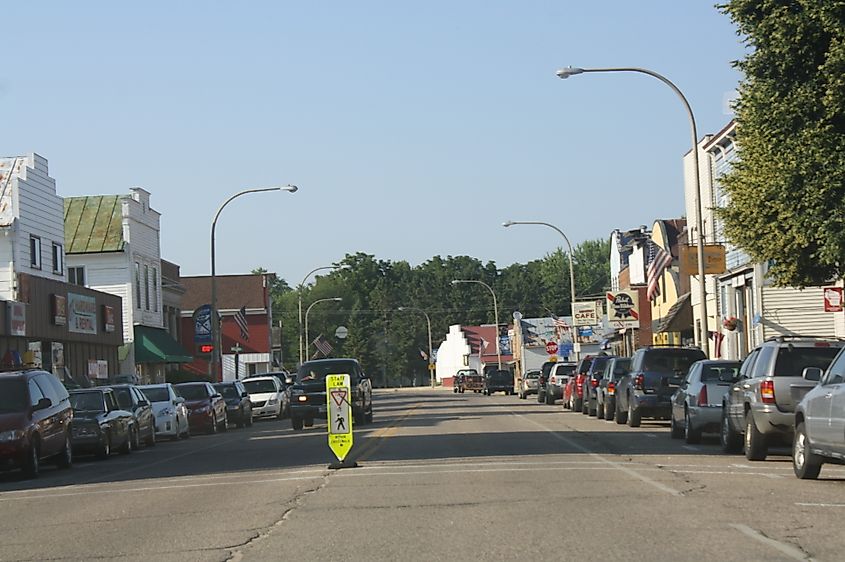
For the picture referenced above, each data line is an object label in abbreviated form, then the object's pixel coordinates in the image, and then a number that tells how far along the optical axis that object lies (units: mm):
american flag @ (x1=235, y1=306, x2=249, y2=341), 69000
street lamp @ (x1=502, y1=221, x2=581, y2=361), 59844
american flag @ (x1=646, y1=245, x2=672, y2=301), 64625
